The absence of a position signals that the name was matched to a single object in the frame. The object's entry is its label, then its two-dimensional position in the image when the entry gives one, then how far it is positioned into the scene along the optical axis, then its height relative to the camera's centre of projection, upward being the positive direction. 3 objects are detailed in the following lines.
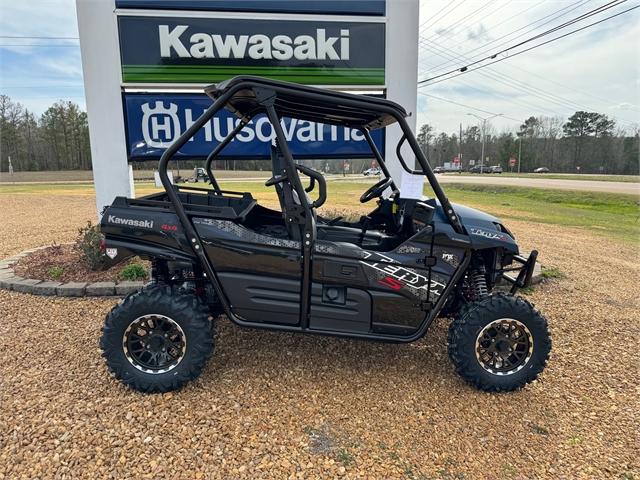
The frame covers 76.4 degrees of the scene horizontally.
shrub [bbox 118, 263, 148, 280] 4.70 -1.10
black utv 2.63 -0.72
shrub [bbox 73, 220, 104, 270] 4.93 -0.86
